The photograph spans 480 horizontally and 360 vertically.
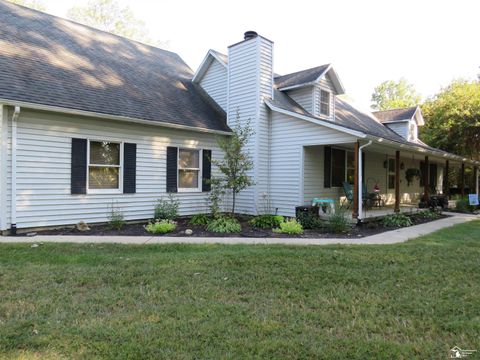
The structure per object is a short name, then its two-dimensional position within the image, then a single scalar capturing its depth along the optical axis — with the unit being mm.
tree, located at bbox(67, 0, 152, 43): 27016
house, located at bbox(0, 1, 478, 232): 7926
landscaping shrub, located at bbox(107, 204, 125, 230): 8641
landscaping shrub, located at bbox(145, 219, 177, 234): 8188
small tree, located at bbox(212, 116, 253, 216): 9625
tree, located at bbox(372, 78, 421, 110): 48188
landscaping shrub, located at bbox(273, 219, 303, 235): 8352
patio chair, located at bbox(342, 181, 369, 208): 11538
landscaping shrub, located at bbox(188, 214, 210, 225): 9586
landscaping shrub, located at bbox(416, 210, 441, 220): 12411
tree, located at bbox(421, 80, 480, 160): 20391
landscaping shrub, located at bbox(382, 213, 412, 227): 10117
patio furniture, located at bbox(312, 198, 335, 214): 10547
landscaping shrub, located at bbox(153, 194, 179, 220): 9906
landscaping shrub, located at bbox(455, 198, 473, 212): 15266
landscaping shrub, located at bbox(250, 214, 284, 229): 9547
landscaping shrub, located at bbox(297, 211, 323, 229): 9266
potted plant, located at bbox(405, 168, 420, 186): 17453
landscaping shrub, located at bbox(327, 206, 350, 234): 8562
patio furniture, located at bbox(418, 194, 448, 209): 14188
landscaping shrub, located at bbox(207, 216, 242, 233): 8547
